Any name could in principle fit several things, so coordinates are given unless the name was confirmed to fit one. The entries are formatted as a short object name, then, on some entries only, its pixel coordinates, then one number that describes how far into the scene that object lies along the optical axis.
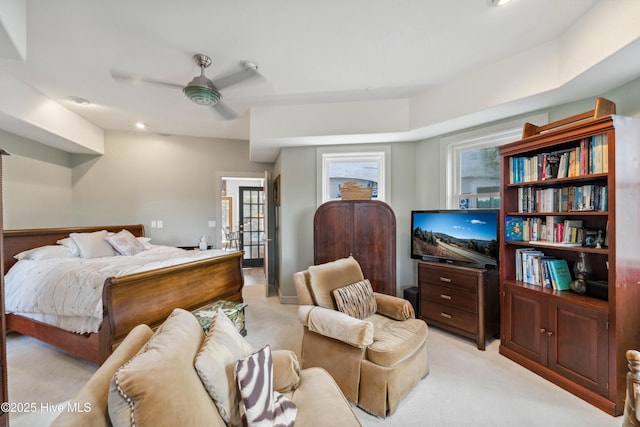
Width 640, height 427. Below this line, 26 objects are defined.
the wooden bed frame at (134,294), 2.08
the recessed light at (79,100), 3.17
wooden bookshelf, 1.76
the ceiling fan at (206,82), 2.17
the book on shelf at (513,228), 2.48
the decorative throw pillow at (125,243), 3.62
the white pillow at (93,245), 3.36
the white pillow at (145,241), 4.04
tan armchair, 1.74
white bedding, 2.20
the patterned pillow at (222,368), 1.05
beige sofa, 0.79
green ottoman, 2.51
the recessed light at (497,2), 1.72
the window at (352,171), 3.84
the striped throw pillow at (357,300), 2.15
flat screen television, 2.72
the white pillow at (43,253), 2.99
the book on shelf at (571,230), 2.14
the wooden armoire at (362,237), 3.30
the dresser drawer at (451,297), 2.66
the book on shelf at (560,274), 2.20
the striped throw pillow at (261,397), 1.10
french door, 6.69
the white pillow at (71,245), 3.34
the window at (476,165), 2.97
